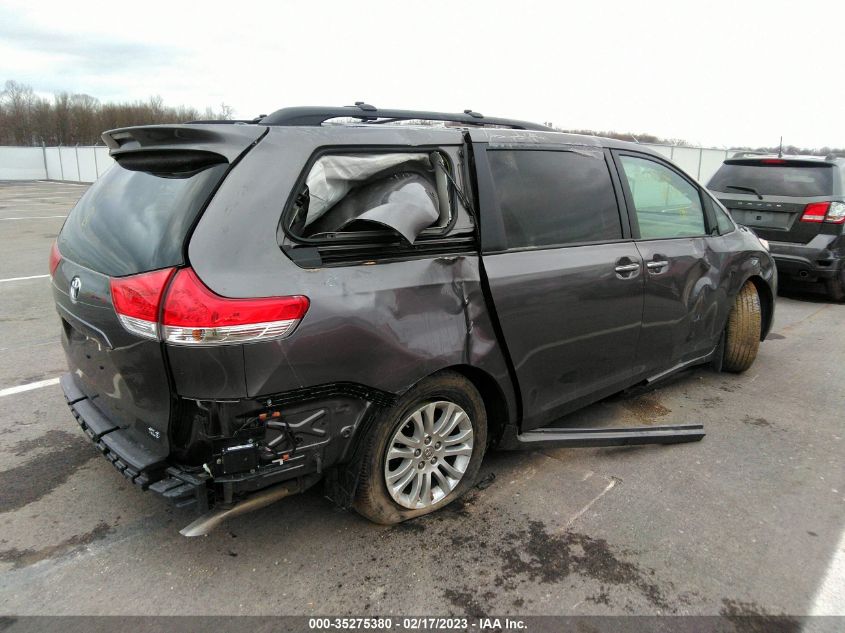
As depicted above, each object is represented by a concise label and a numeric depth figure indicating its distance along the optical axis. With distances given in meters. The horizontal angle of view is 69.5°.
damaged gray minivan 2.17
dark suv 7.20
